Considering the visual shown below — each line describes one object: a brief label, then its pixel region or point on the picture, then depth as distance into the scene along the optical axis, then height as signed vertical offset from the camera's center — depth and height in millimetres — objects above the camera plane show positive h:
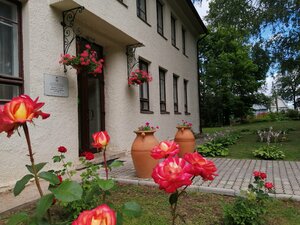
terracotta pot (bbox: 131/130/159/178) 4072 -716
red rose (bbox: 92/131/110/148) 1420 -137
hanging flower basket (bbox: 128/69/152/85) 6363 +1122
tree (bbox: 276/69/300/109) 43227 +4542
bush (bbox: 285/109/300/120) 26891 -333
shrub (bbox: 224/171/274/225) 2323 -1013
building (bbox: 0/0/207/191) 3861 +1074
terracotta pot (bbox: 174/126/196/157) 5608 -600
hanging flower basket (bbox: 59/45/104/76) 4402 +1126
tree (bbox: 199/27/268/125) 22241 +3090
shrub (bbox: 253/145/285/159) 5866 -1071
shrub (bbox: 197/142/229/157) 6428 -1036
